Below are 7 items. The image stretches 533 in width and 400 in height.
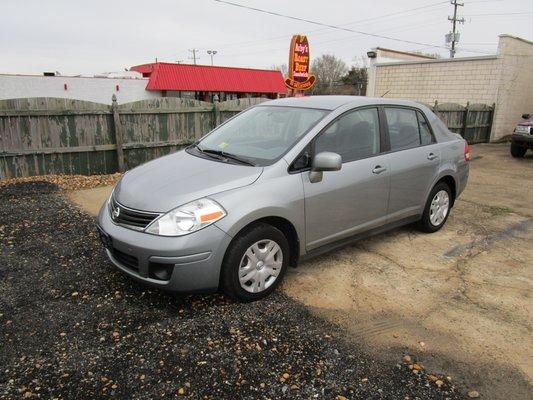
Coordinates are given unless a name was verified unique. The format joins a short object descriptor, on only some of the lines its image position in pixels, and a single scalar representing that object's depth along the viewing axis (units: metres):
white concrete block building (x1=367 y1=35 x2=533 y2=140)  16.11
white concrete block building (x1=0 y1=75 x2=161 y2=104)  30.33
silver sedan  3.14
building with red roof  35.00
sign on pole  11.42
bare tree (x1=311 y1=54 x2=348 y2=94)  71.38
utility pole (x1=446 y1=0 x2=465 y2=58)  43.78
